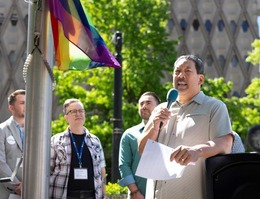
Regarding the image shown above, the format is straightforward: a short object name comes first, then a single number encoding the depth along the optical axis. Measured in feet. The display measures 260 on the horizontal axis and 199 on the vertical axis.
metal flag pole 17.32
